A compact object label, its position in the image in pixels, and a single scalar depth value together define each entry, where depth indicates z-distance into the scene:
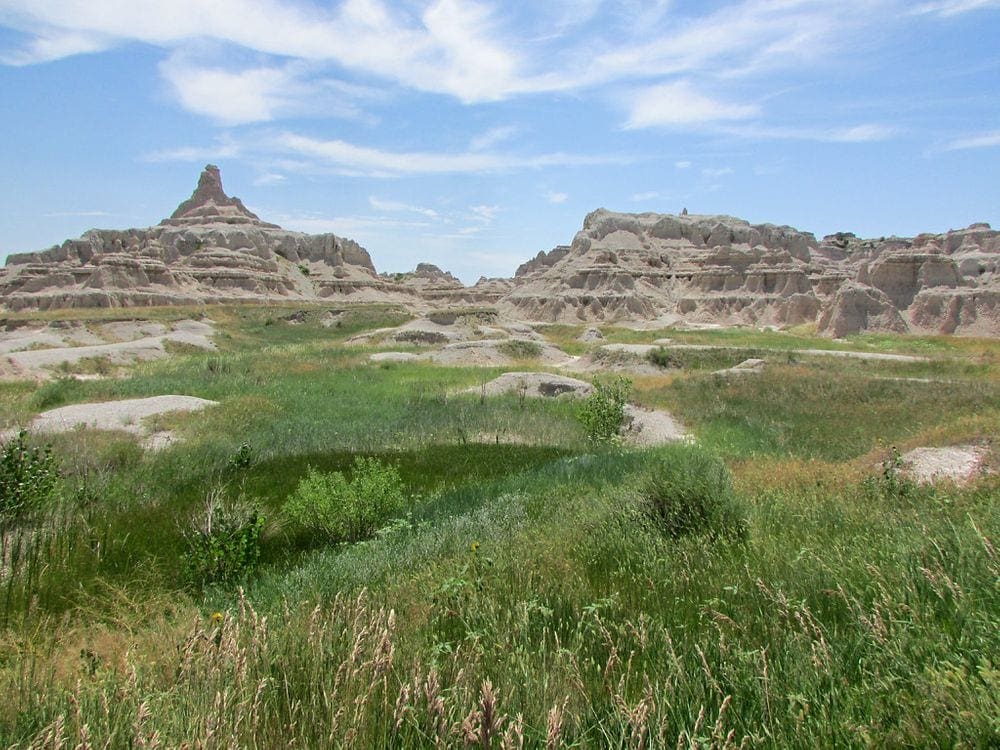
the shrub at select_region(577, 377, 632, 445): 15.73
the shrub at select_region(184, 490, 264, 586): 5.93
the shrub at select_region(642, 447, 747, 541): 5.69
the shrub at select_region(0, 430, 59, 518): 7.17
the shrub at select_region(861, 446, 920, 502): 6.55
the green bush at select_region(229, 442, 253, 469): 11.49
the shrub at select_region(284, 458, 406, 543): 7.80
